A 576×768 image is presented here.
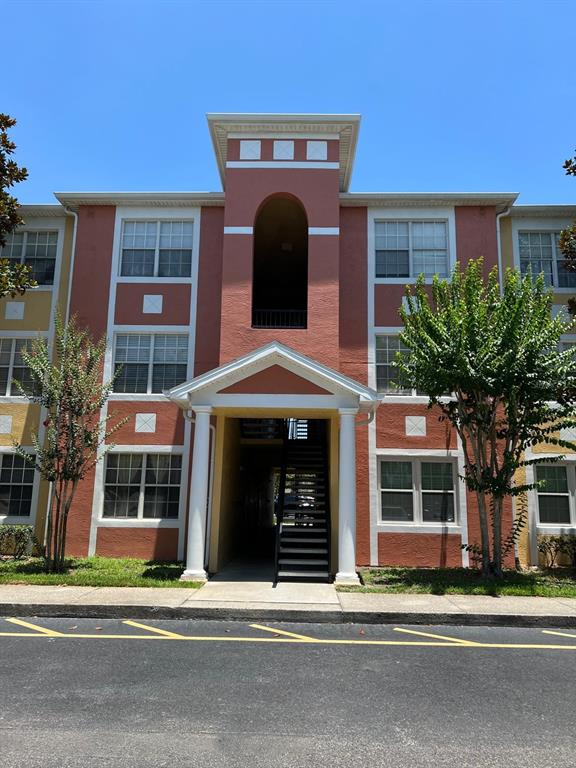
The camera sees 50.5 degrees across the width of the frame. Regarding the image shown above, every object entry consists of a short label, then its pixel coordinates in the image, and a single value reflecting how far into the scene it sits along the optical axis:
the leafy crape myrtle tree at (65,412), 12.34
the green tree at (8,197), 13.55
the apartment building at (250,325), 14.60
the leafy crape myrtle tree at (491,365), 11.23
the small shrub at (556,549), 14.48
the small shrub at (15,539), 14.50
